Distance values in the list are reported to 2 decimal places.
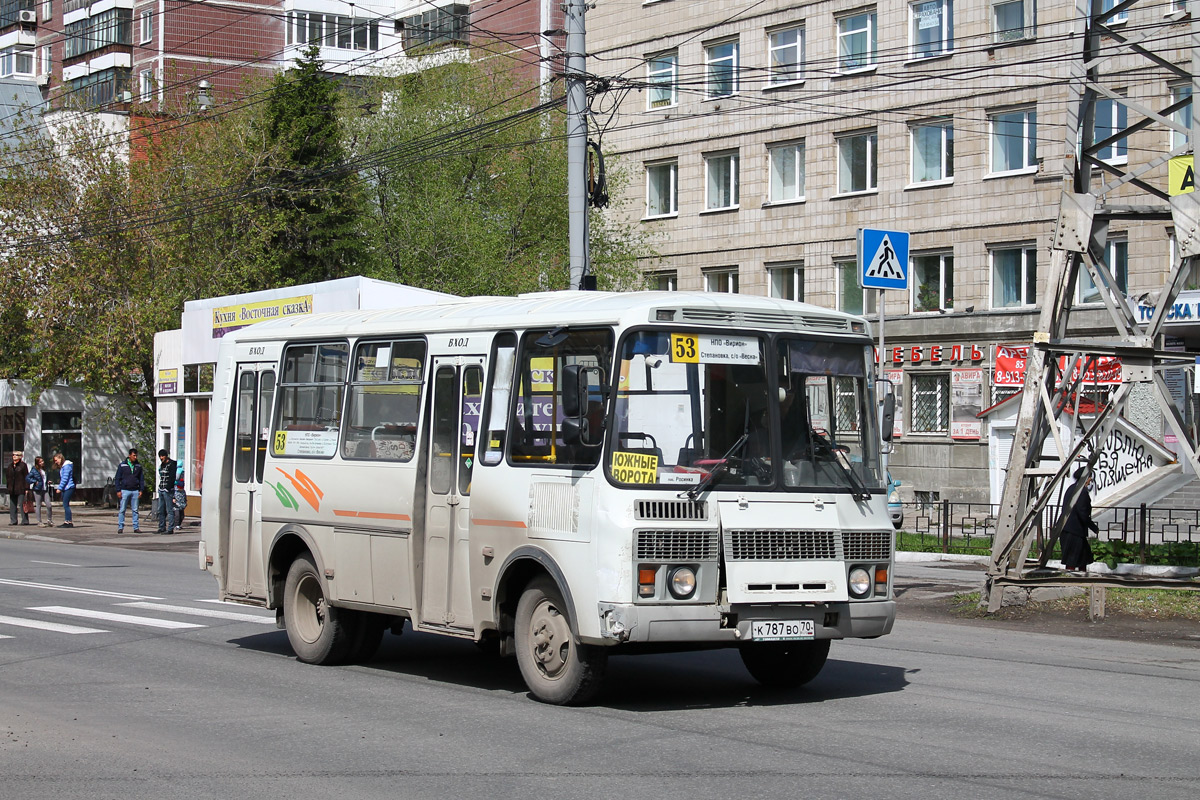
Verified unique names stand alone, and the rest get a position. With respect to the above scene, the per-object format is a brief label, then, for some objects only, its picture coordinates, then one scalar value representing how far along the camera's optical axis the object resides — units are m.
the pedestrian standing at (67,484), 34.12
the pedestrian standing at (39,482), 34.88
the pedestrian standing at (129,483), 32.28
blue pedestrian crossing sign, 17.17
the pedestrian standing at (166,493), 31.73
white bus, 9.05
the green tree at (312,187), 40.50
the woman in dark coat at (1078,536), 18.53
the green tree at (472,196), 35.34
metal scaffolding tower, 15.04
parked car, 24.77
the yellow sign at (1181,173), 21.06
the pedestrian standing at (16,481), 34.44
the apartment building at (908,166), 33.56
